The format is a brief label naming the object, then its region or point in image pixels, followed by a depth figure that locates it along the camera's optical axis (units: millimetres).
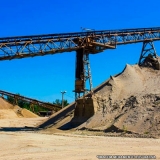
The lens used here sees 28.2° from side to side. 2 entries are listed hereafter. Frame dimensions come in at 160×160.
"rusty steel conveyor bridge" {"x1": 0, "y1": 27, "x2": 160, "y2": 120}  25358
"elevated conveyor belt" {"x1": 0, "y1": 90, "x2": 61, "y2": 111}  50469
